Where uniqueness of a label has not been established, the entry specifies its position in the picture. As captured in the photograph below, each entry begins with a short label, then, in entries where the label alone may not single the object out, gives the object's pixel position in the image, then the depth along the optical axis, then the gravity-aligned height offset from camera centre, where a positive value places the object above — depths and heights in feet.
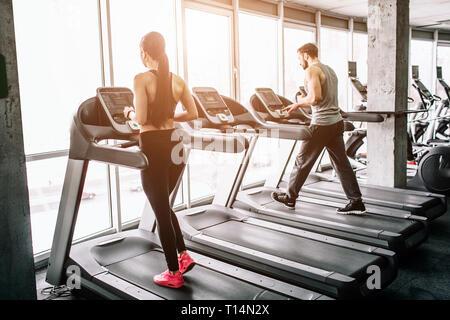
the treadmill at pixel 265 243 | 9.05 -3.48
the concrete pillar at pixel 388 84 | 15.72 +1.08
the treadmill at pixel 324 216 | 11.26 -3.33
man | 11.80 -0.52
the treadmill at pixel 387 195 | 13.74 -3.12
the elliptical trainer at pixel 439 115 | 23.88 -0.32
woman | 7.47 -0.07
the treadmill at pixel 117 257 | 8.32 -3.38
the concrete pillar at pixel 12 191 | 5.86 -1.02
